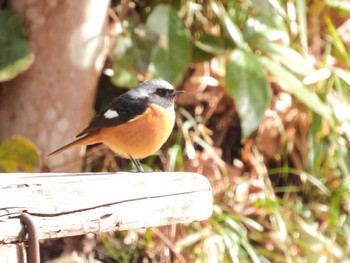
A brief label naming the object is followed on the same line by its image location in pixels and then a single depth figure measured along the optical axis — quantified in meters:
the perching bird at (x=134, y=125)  6.59
